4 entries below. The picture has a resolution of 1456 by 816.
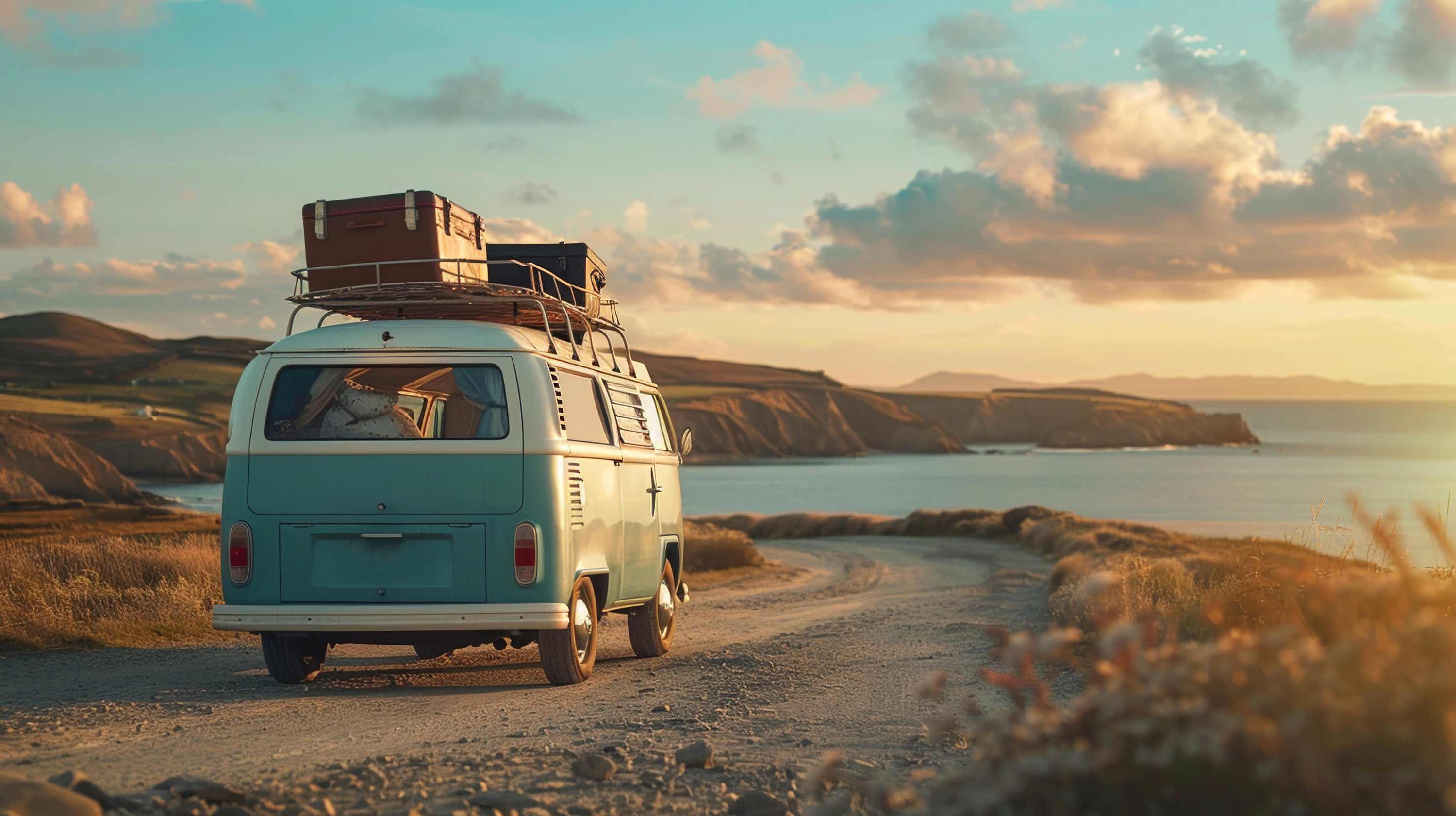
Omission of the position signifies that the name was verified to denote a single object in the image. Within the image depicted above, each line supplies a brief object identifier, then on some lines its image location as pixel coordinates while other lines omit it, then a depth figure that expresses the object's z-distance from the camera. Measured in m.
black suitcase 11.27
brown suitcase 9.27
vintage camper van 8.48
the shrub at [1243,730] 2.71
